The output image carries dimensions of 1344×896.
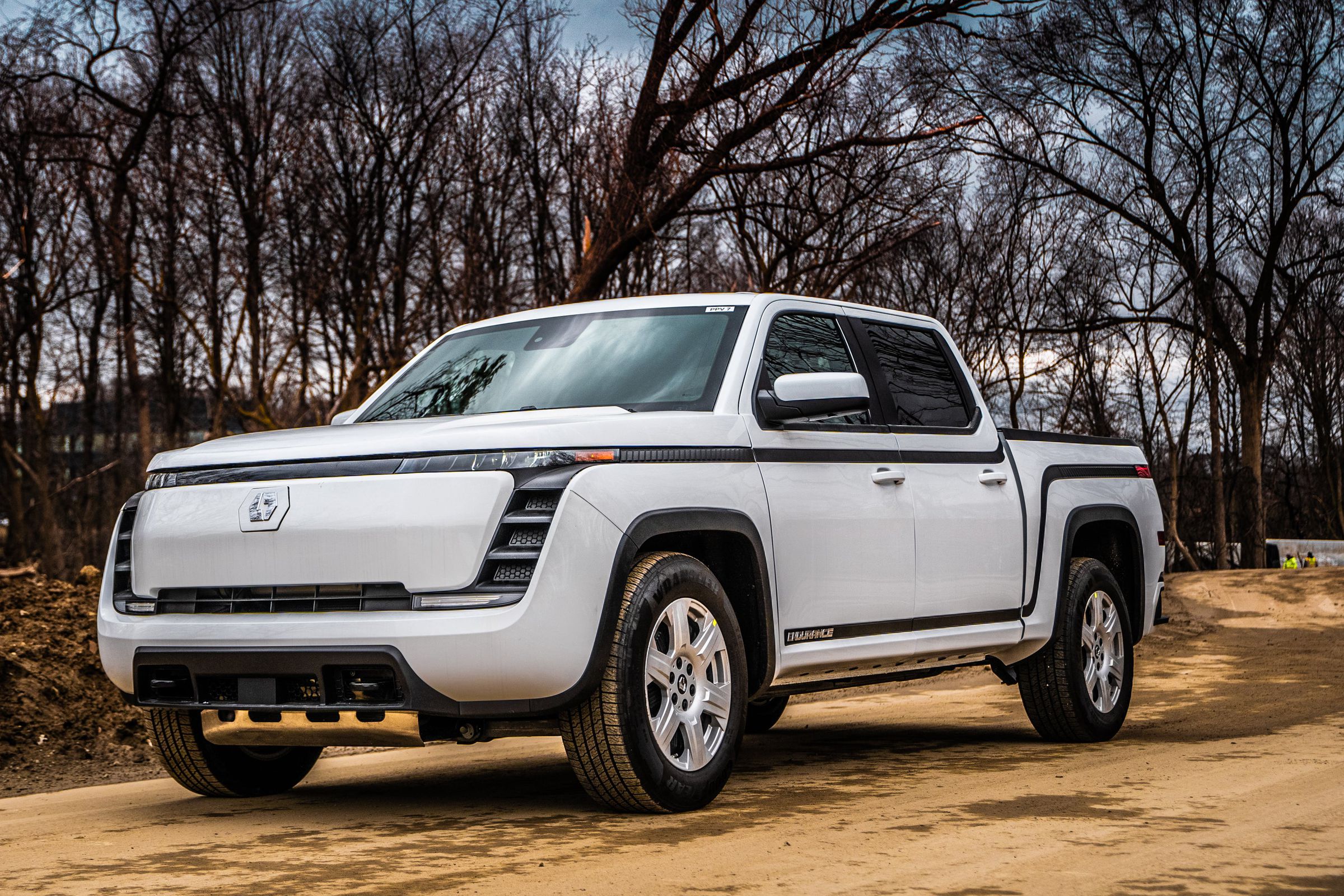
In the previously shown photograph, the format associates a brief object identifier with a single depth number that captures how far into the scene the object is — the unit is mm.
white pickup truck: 5184
